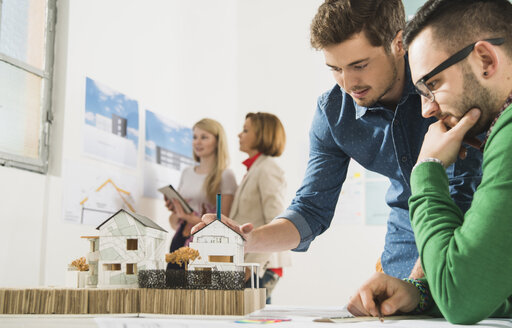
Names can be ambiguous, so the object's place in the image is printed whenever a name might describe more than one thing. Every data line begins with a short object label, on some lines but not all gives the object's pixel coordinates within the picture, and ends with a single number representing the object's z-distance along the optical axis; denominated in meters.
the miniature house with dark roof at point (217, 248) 1.03
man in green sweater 0.84
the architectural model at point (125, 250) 1.07
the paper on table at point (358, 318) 0.88
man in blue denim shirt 1.43
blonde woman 3.15
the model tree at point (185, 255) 1.04
